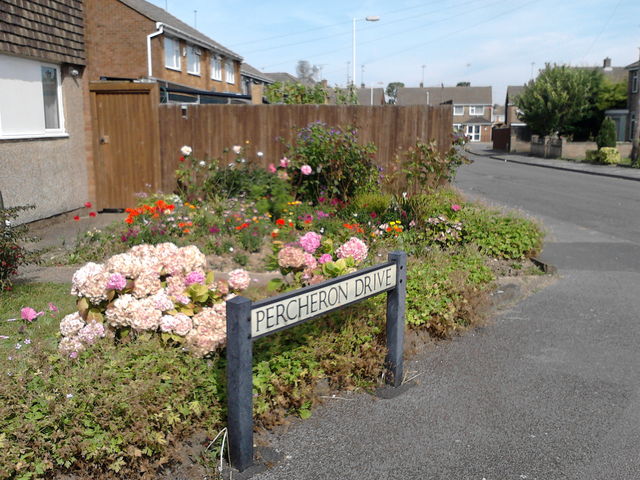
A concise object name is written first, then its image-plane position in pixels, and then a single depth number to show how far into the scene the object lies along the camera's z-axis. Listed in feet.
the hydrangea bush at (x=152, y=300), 13.79
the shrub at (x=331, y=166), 34.36
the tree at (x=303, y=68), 283.18
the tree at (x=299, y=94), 46.37
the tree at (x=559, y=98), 137.28
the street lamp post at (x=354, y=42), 112.20
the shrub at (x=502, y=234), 27.30
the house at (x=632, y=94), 136.05
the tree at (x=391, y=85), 424.21
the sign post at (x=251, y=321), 11.20
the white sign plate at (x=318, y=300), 11.56
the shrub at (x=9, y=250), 20.41
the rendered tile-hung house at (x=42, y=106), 31.27
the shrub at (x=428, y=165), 32.30
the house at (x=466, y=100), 284.82
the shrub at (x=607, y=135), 111.55
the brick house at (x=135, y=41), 87.35
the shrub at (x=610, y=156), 106.11
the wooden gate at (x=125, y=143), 38.99
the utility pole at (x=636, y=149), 100.84
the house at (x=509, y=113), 254.88
